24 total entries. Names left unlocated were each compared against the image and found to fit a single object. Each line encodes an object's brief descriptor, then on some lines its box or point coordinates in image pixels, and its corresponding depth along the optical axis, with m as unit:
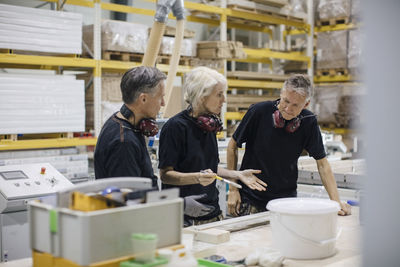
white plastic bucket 2.30
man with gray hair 3.76
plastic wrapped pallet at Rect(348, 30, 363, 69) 9.21
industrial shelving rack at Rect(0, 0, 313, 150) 6.01
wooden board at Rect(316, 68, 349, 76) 9.77
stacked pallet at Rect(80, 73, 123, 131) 6.88
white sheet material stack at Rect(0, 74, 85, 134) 5.71
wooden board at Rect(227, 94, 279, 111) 8.81
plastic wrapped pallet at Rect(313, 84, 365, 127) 9.37
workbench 2.31
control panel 3.94
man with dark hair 2.61
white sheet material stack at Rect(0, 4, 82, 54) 5.68
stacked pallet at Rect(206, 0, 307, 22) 8.85
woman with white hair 3.26
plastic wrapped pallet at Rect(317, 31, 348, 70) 9.48
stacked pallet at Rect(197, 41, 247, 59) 8.05
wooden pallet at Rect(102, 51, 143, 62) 6.94
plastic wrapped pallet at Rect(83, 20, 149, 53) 6.82
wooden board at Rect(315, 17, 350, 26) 9.84
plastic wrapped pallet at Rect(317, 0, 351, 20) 9.72
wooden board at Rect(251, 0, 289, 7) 9.29
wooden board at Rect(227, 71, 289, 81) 8.98
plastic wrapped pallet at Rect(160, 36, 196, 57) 7.39
